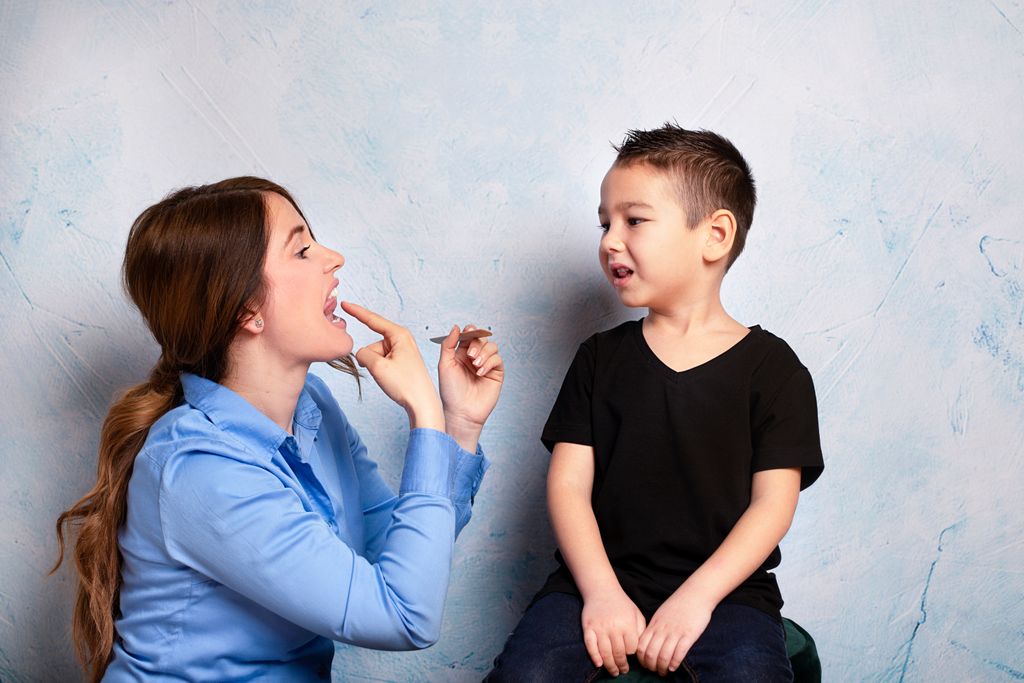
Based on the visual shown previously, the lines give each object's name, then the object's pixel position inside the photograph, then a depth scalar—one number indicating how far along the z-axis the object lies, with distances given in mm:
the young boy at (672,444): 1179
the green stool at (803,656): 1278
